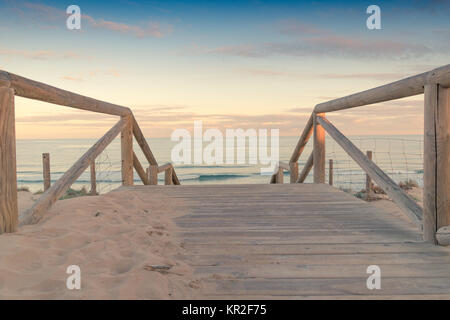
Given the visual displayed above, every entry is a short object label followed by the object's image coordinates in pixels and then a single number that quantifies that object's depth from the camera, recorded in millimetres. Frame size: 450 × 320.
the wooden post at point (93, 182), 8516
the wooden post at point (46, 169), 8362
